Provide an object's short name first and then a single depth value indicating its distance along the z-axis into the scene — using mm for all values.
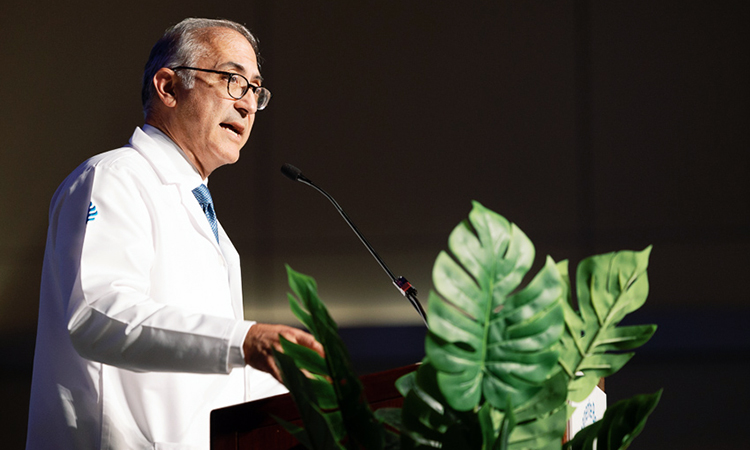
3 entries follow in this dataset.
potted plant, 2867
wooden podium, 4893
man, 5571
